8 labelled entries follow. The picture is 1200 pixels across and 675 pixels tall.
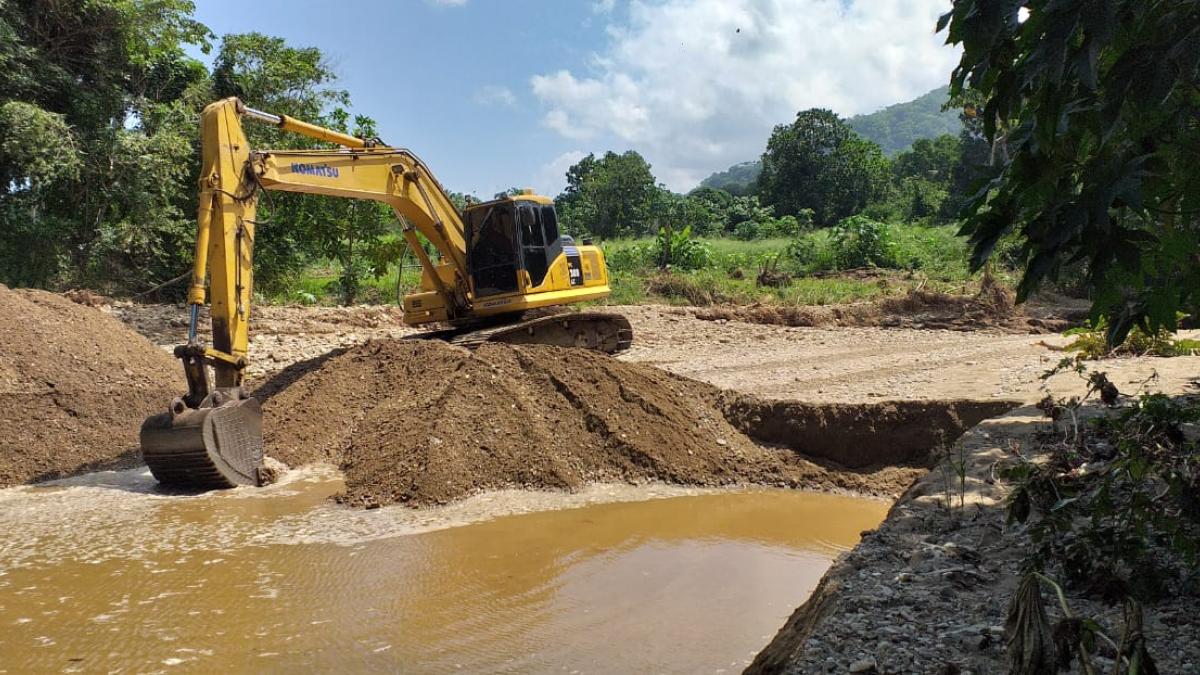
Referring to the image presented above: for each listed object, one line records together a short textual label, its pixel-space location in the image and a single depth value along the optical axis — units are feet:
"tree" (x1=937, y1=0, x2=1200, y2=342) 6.25
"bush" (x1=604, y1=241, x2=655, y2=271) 86.28
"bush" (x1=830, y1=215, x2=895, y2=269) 78.12
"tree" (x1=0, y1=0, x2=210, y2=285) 47.34
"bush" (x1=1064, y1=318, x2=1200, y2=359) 30.94
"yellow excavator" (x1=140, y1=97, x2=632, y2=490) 23.65
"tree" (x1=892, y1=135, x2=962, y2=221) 126.11
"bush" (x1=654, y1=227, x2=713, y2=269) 84.43
